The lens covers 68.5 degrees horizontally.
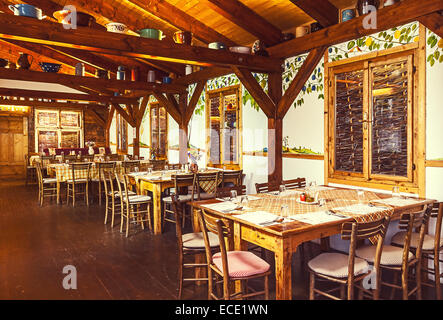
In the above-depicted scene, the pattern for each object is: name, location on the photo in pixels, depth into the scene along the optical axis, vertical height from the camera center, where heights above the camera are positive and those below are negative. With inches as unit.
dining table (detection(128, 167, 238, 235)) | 191.0 -18.9
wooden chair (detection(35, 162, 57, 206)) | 281.8 -22.5
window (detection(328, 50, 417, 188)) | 142.9 +16.1
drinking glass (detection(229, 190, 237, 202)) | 121.9 -14.8
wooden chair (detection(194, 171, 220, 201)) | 185.8 -15.6
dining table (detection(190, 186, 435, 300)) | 87.7 -19.6
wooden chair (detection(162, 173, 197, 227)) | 185.6 -16.1
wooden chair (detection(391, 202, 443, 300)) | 106.8 -32.1
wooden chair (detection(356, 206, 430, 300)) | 97.1 -32.7
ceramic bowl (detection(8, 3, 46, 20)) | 143.6 +64.7
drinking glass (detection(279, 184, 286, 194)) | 142.4 -14.8
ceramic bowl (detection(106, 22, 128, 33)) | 163.8 +64.6
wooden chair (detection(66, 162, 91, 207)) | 276.5 -15.5
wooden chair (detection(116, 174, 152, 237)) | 187.5 -26.8
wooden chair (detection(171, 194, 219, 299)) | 107.8 -31.3
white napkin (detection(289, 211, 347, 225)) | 96.9 -19.8
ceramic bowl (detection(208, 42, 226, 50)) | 193.5 +65.2
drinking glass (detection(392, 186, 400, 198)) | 131.0 -15.7
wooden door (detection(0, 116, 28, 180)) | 462.9 +14.2
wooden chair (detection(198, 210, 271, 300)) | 88.7 -32.2
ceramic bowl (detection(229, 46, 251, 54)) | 196.5 +63.6
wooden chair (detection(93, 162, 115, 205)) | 266.4 -8.9
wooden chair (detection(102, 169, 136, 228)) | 204.5 -25.9
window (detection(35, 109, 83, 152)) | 494.3 +41.9
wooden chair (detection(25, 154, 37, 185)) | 402.9 -19.1
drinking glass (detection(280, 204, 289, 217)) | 105.9 -19.2
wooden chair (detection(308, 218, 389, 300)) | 86.3 -32.6
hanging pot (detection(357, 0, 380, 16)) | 146.1 +67.3
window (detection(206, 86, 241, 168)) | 250.7 +22.6
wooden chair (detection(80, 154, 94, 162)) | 353.3 -2.9
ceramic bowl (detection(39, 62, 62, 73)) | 277.9 +76.6
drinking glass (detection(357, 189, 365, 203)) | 133.1 -17.4
